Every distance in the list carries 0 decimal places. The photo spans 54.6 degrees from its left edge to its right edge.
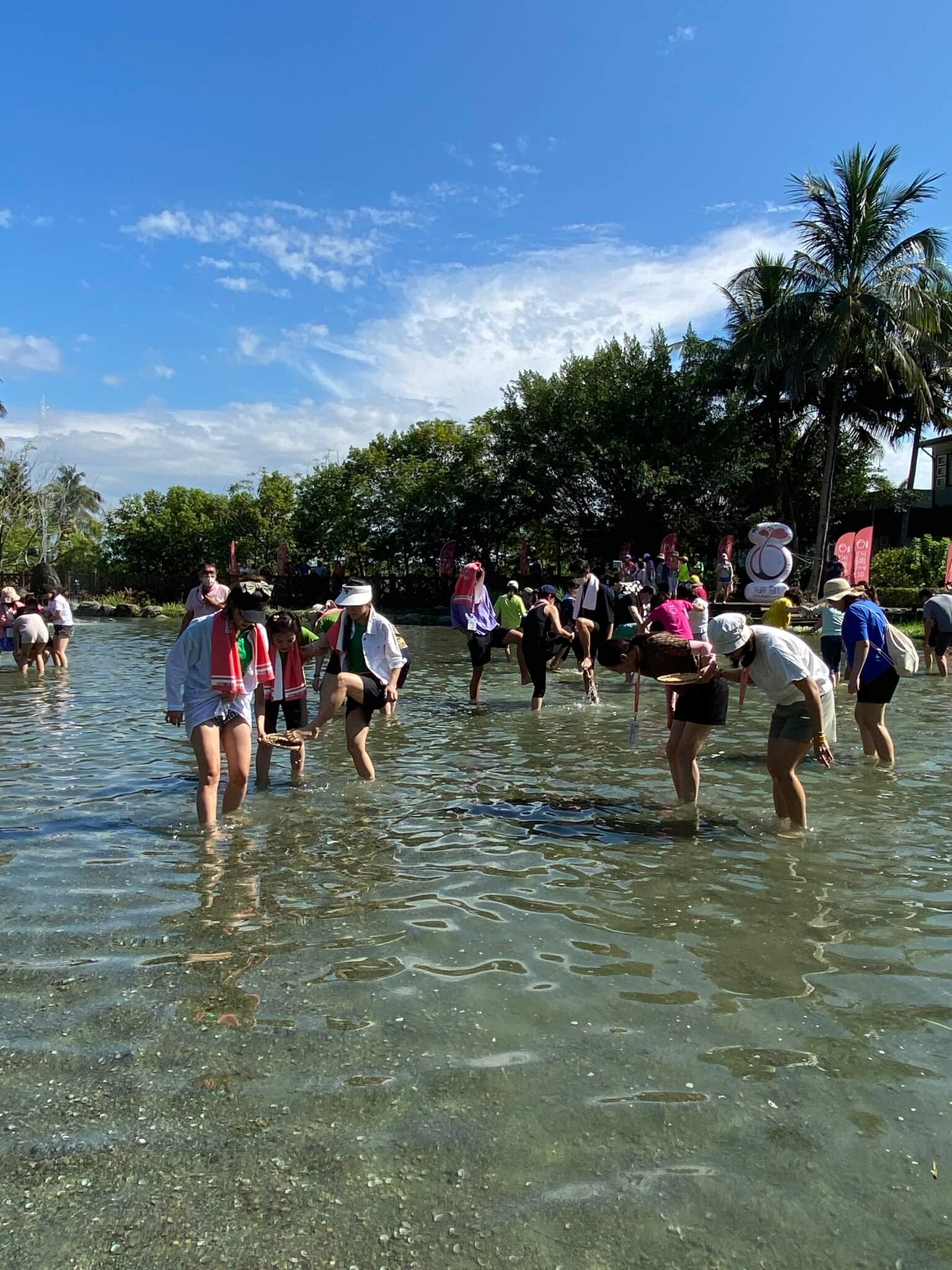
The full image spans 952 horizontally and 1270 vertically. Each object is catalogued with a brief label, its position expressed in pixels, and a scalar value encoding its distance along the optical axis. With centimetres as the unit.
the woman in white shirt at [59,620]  1702
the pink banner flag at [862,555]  2403
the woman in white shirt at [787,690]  586
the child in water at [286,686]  773
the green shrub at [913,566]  2816
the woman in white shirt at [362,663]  748
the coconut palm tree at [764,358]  3106
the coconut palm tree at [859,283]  2895
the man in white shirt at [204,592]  883
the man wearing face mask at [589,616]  1316
